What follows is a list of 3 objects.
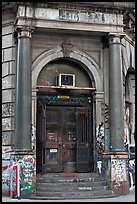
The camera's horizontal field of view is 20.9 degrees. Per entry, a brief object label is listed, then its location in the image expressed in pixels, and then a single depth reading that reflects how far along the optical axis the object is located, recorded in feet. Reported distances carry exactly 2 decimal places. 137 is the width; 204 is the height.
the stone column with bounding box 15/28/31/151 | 42.39
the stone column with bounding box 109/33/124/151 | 44.98
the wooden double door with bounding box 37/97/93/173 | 46.55
